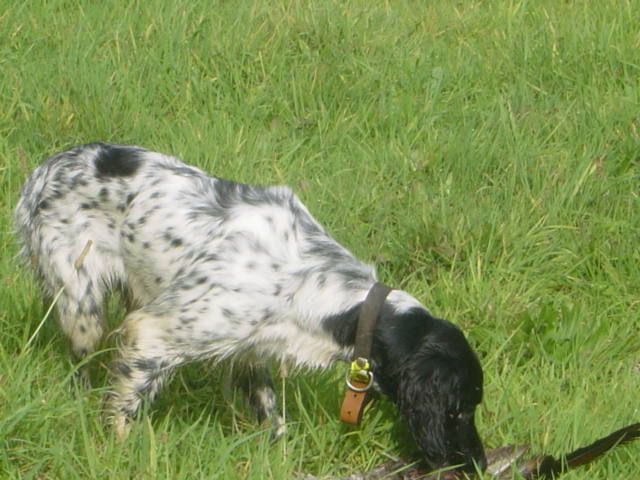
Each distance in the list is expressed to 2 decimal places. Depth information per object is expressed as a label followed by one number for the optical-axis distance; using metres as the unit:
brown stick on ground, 6.91
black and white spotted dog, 6.88
